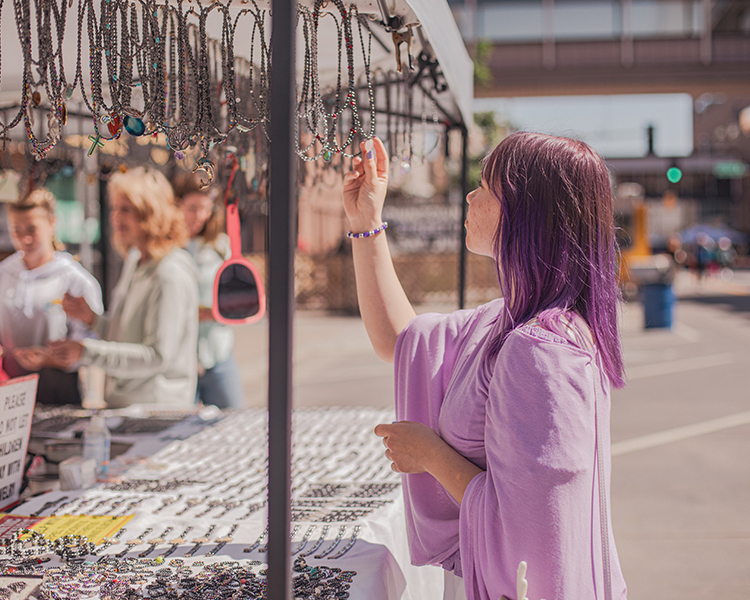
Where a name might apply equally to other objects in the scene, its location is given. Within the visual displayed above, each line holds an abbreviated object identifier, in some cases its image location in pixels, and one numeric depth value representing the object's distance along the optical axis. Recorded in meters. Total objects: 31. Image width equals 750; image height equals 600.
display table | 1.42
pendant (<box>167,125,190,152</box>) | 1.57
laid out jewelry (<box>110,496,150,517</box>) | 1.79
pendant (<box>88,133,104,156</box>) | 1.47
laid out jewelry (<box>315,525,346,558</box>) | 1.54
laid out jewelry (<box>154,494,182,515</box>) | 1.83
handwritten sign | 1.83
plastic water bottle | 2.15
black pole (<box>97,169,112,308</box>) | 5.21
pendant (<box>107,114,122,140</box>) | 1.51
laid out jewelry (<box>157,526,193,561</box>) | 1.54
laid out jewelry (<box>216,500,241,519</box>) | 1.80
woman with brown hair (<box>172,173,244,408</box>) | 3.59
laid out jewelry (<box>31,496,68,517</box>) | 1.78
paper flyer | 1.64
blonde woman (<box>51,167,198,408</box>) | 2.75
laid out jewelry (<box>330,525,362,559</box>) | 1.53
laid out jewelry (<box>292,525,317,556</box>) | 1.57
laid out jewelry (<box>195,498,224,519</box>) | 1.79
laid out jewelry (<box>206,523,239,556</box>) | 1.55
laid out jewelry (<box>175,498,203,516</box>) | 1.82
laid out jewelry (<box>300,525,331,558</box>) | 1.55
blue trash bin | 11.15
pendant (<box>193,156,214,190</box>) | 1.47
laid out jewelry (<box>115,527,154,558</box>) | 1.54
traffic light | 10.44
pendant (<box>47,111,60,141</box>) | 1.54
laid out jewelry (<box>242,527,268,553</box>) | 1.57
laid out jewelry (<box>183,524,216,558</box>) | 1.54
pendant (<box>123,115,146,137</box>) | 1.59
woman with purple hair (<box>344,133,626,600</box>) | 1.03
